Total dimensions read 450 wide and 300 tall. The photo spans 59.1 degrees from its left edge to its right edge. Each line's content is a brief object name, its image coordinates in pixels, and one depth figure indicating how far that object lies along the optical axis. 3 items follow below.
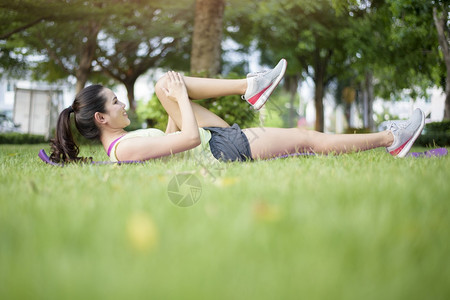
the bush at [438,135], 10.66
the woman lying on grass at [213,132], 3.36
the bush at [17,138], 12.03
